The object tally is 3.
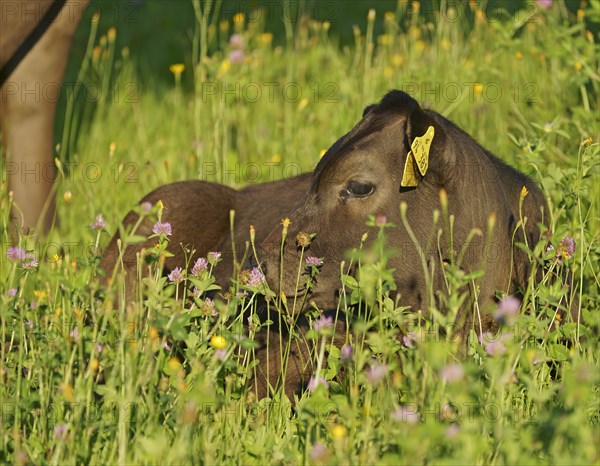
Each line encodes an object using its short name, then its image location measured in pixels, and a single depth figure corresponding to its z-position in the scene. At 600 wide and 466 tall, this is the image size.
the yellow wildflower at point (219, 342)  6.99
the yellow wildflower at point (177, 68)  13.83
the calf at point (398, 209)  8.91
